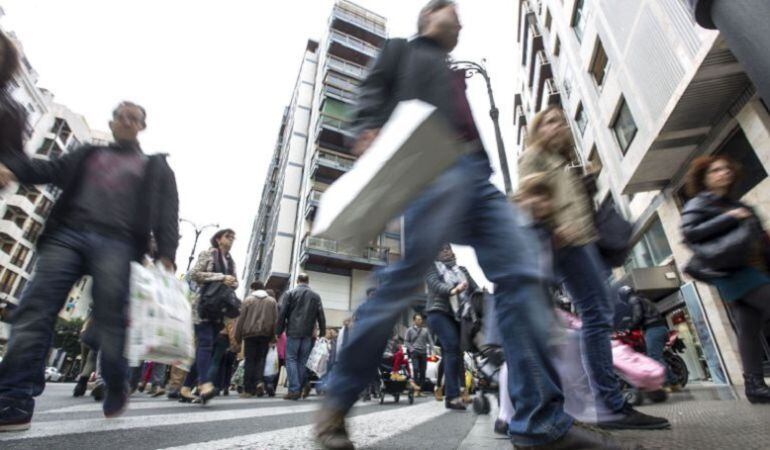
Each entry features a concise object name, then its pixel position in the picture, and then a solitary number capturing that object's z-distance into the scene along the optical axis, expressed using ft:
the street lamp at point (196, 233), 67.65
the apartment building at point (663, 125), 26.86
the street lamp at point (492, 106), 24.01
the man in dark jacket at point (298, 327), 20.90
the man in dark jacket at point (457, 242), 4.33
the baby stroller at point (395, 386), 21.31
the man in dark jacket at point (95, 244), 6.25
